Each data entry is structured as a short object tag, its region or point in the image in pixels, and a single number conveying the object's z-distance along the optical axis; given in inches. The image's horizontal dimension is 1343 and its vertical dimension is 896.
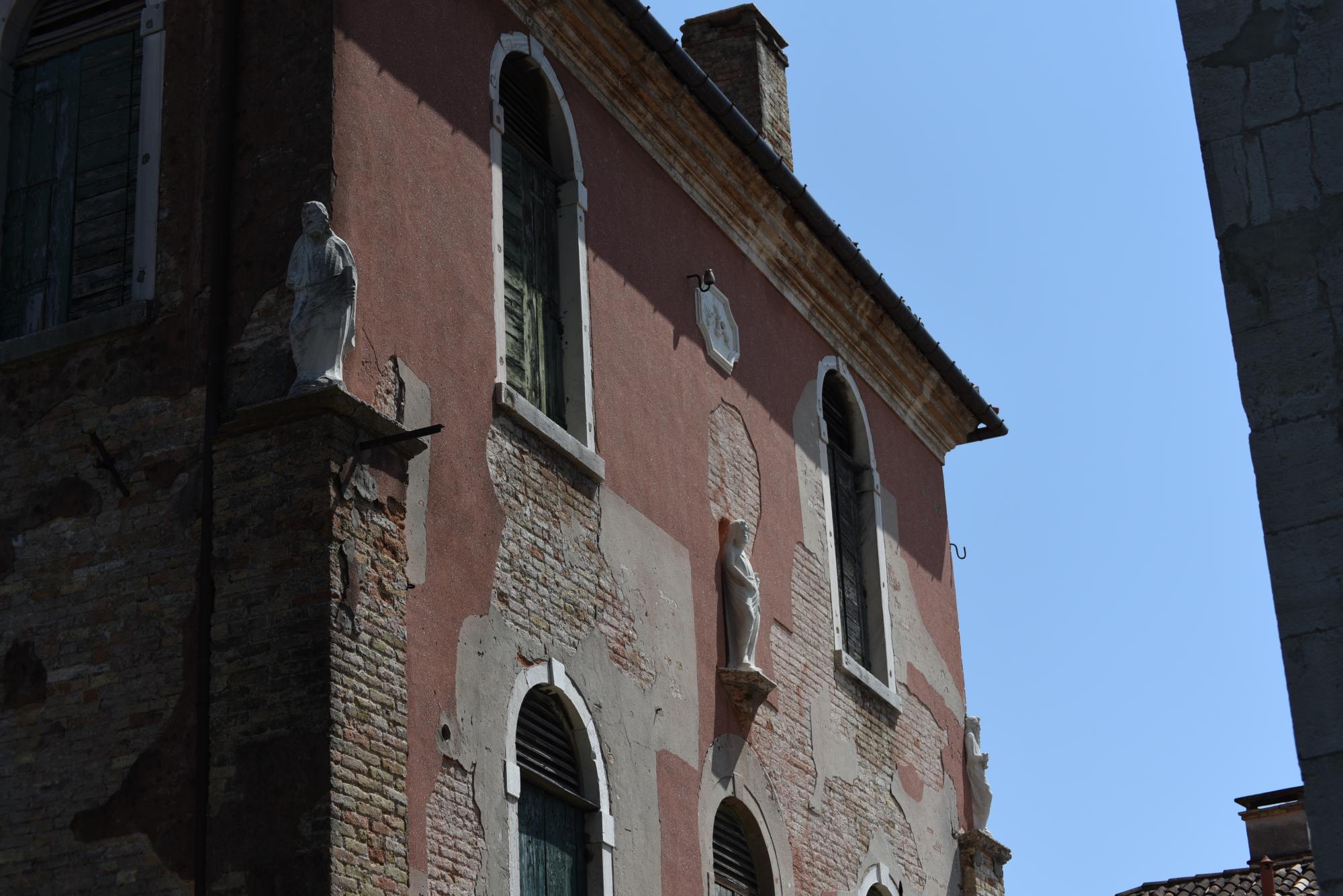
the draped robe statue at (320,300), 406.6
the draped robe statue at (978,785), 706.8
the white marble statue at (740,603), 555.8
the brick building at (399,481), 394.3
